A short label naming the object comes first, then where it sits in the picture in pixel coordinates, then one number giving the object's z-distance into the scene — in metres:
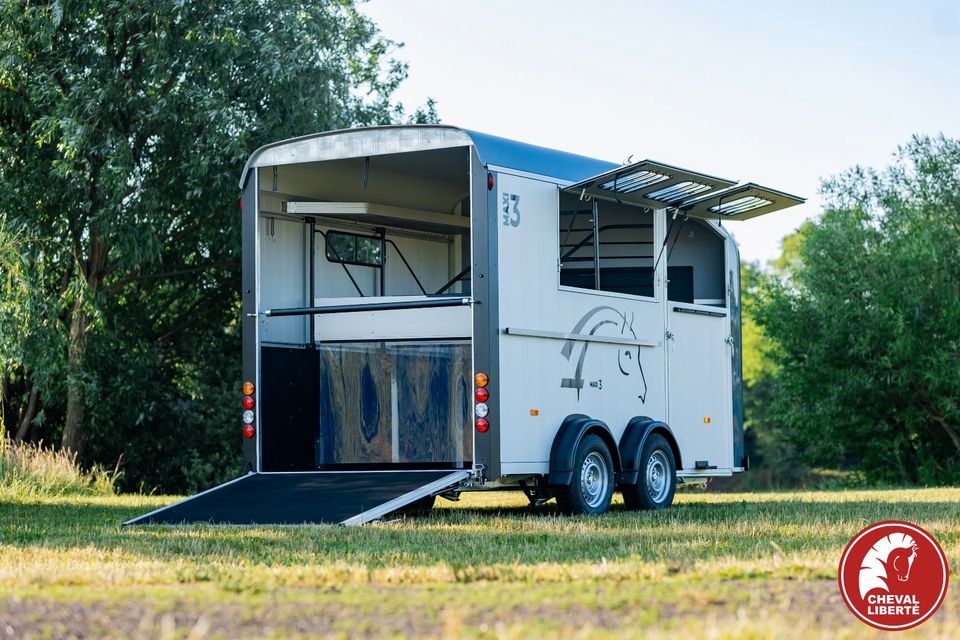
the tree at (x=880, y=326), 24.64
